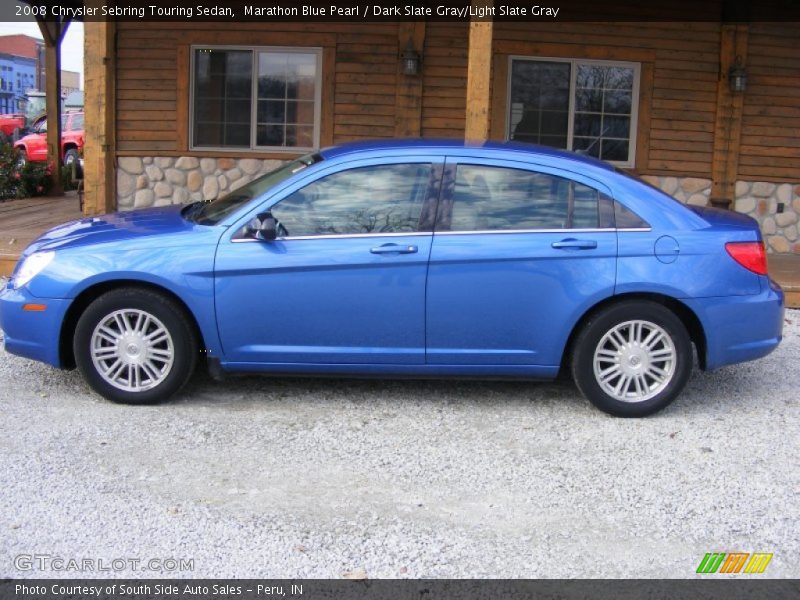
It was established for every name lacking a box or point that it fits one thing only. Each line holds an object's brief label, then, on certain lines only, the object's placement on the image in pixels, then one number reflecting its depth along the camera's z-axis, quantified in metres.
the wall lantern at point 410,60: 11.16
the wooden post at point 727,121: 11.20
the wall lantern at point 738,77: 11.07
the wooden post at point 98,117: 8.72
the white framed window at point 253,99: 11.67
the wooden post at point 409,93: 11.27
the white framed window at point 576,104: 11.40
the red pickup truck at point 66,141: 23.91
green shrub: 16.52
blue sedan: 5.35
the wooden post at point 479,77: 7.89
